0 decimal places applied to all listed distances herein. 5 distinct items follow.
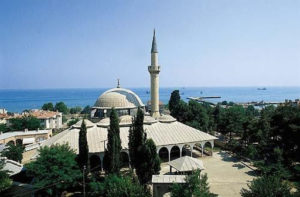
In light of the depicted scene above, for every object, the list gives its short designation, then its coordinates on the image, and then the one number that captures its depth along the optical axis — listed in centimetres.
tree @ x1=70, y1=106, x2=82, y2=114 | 9793
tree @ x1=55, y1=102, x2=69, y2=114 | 8594
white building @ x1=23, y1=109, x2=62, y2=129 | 5444
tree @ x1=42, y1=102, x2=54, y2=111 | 8302
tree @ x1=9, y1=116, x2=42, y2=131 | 4369
